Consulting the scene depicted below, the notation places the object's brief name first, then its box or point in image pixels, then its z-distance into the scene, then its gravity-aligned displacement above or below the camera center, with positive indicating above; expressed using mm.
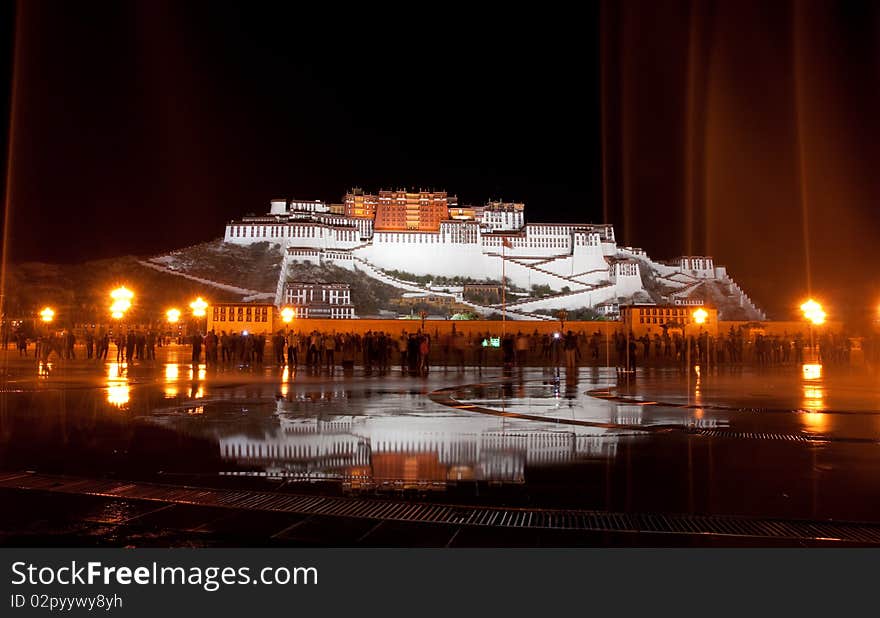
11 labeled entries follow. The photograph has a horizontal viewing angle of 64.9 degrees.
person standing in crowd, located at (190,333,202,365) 24780 +184
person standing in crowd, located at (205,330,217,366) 24570 +147
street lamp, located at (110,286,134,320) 29875 +2347
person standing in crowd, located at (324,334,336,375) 24688 +91
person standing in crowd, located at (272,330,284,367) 26141 +164
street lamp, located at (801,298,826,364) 33406 +2193
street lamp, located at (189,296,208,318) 39719 +2780
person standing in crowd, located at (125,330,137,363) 26512 +185
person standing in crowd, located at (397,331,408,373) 22322 +355
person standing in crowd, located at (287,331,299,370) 24594 -58
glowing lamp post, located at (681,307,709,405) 28228 +1707
